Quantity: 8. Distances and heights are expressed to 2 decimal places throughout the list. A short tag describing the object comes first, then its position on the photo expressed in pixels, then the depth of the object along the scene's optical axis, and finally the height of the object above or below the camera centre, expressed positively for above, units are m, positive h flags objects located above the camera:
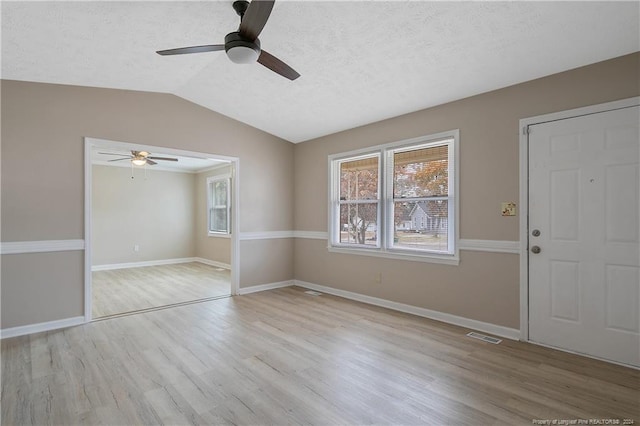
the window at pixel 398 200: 3.87 +0.19
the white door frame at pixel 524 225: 3.19 -0.10
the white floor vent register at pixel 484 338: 3.20 -1.24
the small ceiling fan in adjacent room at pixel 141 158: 5.38 +0.98
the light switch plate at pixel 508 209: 3.29 +0.06
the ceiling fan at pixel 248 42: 2.02 +1.25
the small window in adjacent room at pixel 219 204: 7.65 +0.25
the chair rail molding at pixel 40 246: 3.39 -0.36
